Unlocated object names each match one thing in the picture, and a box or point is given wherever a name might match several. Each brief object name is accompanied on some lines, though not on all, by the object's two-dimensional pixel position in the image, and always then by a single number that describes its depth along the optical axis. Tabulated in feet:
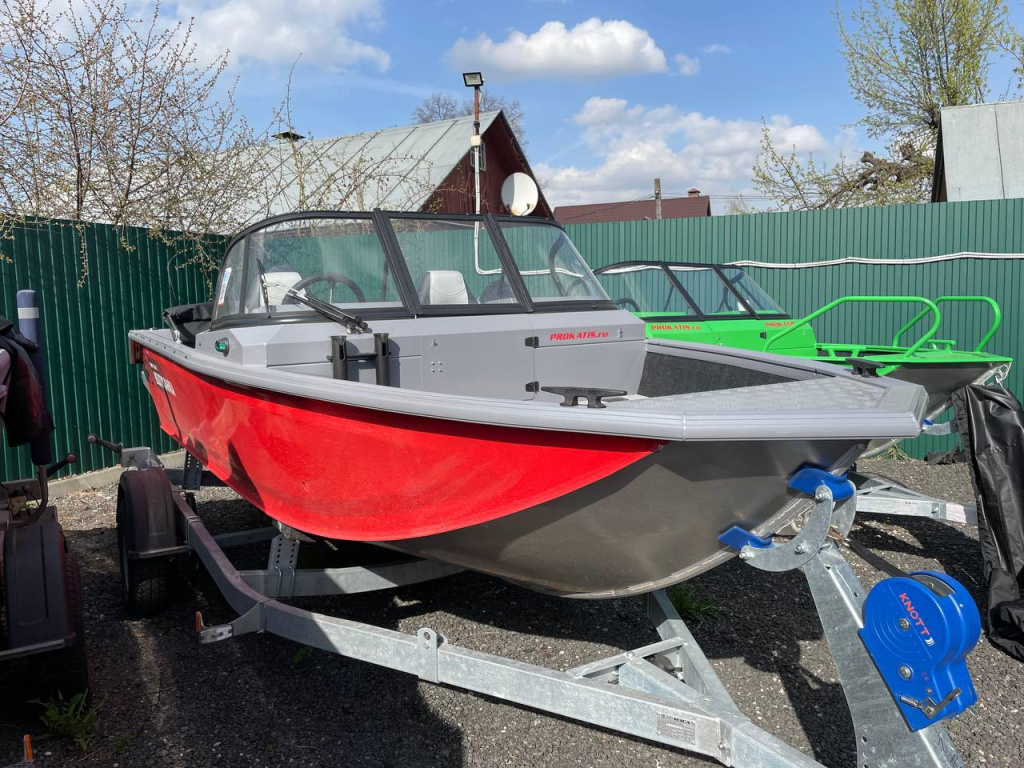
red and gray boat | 7.06
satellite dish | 21.25
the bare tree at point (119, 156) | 22.71
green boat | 18.04
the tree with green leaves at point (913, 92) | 58.13
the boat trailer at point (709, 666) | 5.87
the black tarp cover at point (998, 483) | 11.50
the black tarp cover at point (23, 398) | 8.82
